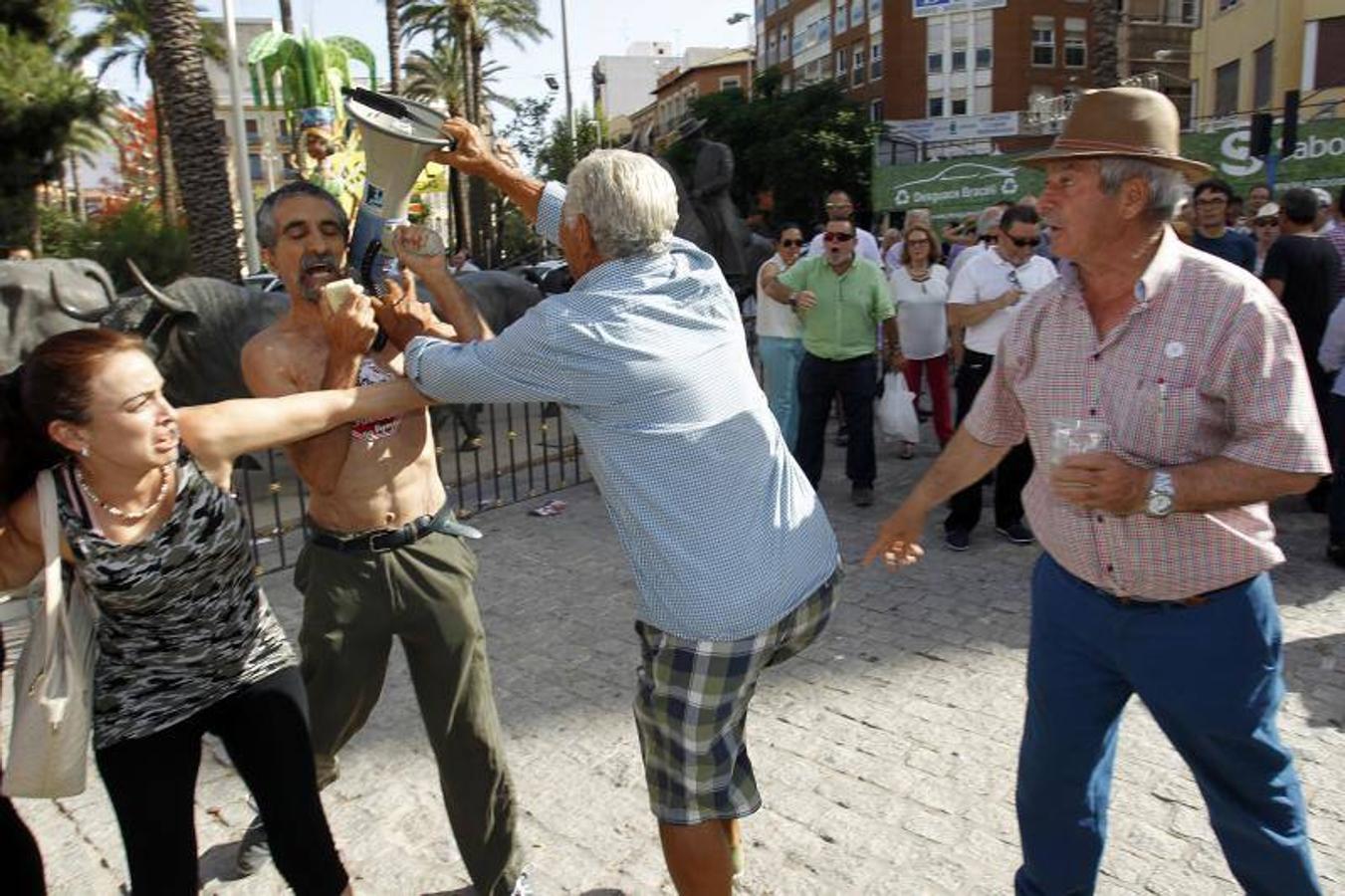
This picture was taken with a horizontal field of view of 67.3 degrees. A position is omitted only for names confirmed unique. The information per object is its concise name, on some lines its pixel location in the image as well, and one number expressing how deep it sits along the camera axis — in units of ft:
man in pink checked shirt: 6.75
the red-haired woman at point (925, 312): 25.71
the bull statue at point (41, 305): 22.13
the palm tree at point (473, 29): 92.68
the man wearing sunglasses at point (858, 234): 26.30
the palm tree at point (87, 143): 90.33
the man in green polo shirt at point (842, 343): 22.72
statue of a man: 31.65
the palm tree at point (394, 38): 81.35
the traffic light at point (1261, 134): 46.52
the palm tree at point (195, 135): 32.50
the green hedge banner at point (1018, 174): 58.08
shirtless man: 8.95
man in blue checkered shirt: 7.12
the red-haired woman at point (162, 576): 7.00
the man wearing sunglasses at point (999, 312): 20.12
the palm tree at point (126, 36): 99.76
